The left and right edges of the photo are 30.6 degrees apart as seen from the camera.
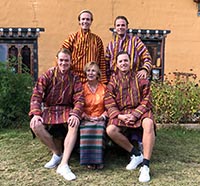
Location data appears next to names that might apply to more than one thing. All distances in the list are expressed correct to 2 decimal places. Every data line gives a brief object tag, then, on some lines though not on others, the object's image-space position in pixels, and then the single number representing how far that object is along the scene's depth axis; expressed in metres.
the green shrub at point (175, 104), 5.92
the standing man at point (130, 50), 4.38
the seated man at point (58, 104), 3.89
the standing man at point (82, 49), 4.38
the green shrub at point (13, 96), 5.66
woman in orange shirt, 3.87
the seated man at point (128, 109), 3.85
